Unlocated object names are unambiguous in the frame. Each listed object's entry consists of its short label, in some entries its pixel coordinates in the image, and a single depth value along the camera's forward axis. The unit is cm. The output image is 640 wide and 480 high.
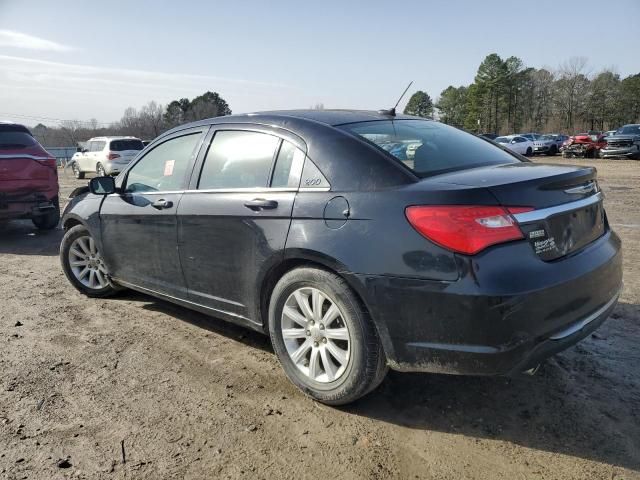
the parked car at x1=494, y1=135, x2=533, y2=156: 3378
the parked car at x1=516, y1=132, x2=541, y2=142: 3497
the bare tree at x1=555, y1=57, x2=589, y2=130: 6481
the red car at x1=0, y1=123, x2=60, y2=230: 776
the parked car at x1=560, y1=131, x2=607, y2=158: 2988
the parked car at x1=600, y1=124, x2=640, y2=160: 2634
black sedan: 236
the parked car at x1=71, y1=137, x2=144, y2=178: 2134
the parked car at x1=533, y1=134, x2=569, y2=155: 3447
